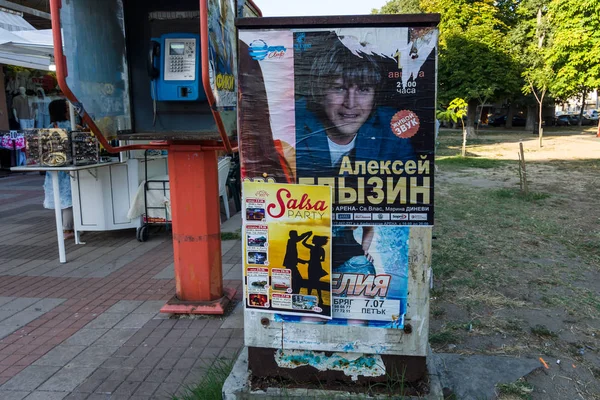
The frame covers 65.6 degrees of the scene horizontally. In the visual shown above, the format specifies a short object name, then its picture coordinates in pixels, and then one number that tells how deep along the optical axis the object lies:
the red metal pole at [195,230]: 4.18
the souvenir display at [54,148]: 5.87
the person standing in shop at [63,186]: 6.94
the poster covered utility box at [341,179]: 2.47
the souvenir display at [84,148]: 6.08
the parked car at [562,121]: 43.14
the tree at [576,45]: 18.67
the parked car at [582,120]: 44.00
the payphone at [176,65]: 4.35
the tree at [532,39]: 24.19
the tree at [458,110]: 17.98
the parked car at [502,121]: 43.62
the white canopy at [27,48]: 6.71
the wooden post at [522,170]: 9.99
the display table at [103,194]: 6.71
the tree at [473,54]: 25.36
